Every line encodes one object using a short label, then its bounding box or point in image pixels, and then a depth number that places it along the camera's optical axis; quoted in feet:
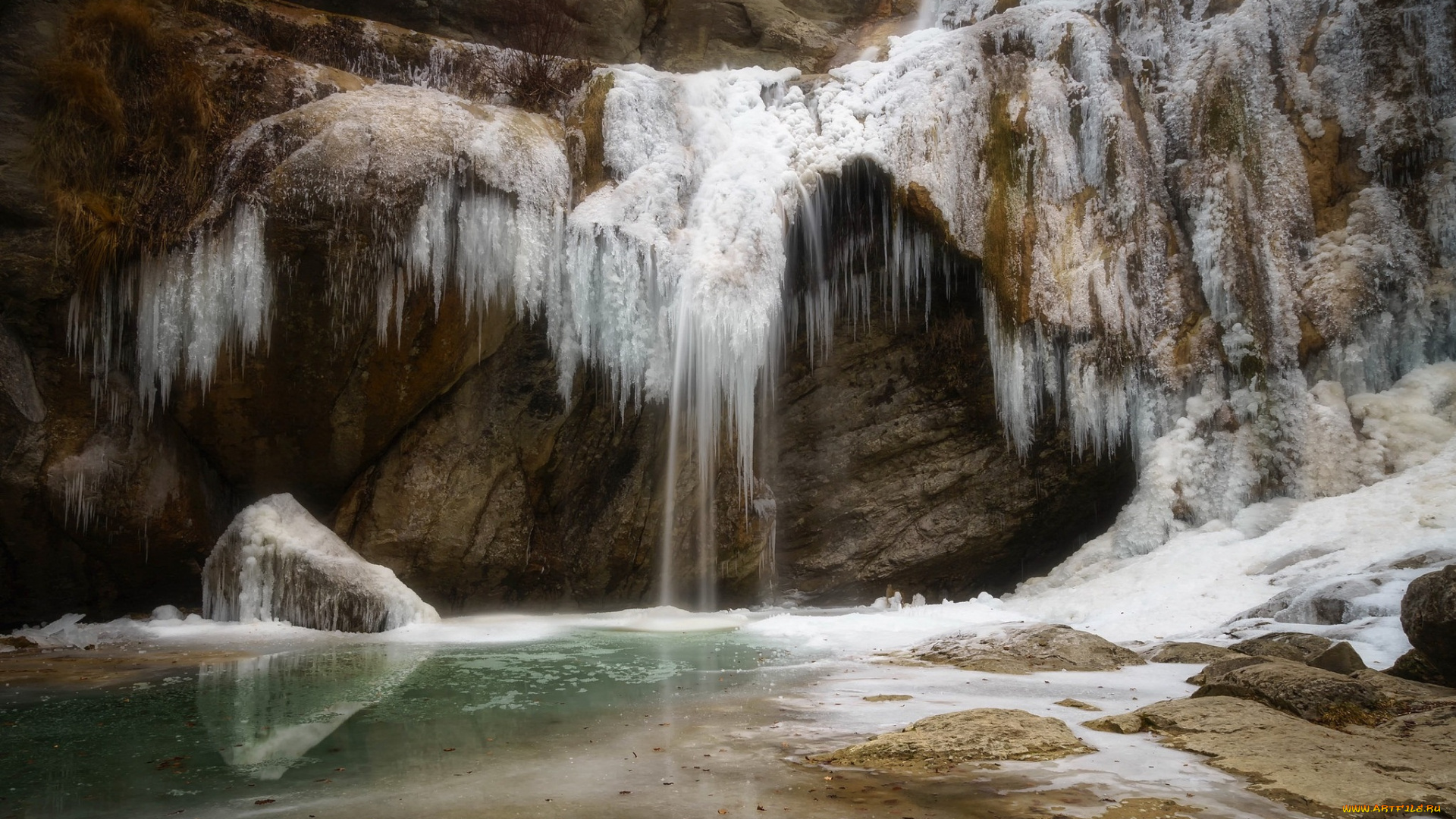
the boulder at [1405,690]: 13.80
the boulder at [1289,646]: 18.48
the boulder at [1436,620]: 15.56
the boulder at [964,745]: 11.67
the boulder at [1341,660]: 16.21
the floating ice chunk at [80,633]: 27.48
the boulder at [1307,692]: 13.70
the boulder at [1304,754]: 9.66
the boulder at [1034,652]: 19.98
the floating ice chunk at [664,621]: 32.58
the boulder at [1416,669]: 15.85
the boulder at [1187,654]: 20.22
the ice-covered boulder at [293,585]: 30.58
